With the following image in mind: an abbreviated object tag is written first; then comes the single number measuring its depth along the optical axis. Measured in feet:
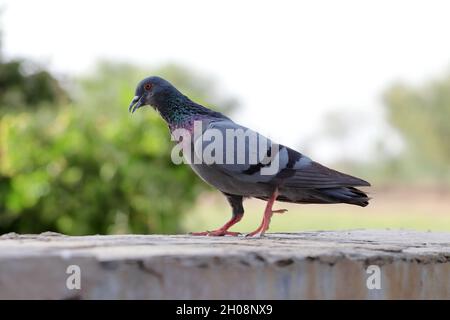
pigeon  12.65
